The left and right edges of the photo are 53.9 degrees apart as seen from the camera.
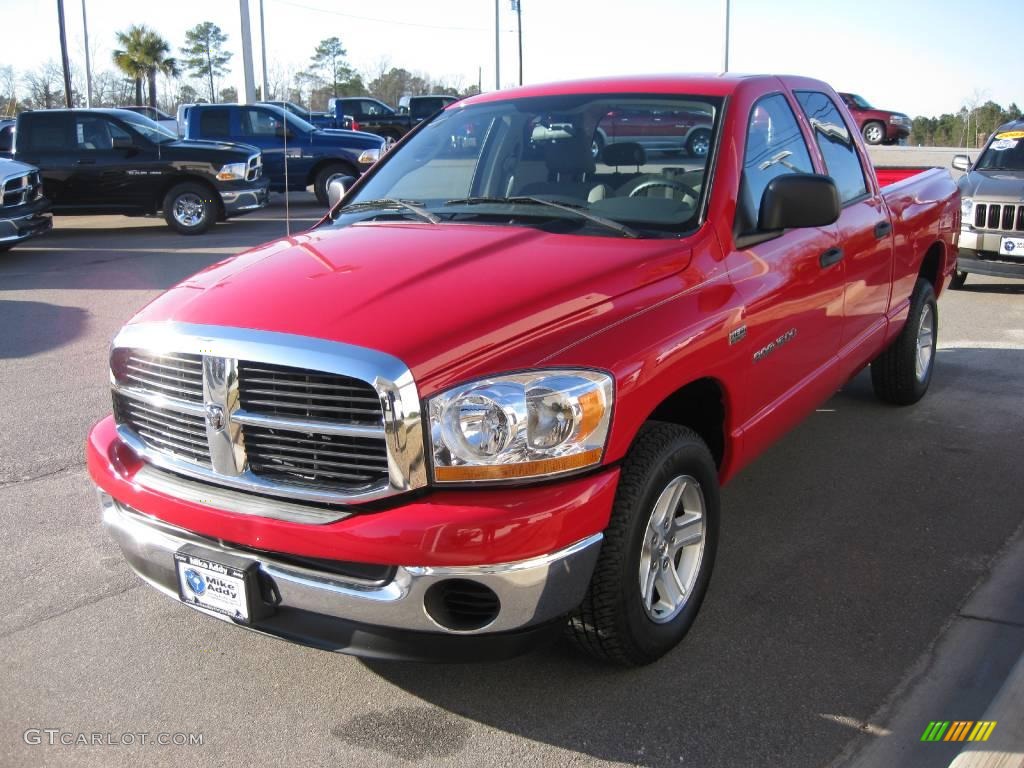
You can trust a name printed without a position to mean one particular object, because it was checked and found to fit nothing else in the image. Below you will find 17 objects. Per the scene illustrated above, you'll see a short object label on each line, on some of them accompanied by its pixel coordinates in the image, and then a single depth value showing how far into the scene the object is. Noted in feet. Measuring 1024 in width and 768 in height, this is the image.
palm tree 183.16
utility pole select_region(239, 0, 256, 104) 74.95
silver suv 31.30
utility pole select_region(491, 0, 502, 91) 153.69
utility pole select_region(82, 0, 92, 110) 147.02
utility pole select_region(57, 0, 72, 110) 108.47
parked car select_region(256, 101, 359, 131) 79.28
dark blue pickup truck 57.72
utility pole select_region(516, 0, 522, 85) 176.35
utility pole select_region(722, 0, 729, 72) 136.71
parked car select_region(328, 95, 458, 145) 108.37
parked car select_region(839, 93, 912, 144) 104.58
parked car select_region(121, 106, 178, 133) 97.27
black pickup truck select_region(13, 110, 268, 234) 47.26
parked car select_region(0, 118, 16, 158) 59.57
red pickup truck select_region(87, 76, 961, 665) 8.73
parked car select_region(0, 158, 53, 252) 39.01
